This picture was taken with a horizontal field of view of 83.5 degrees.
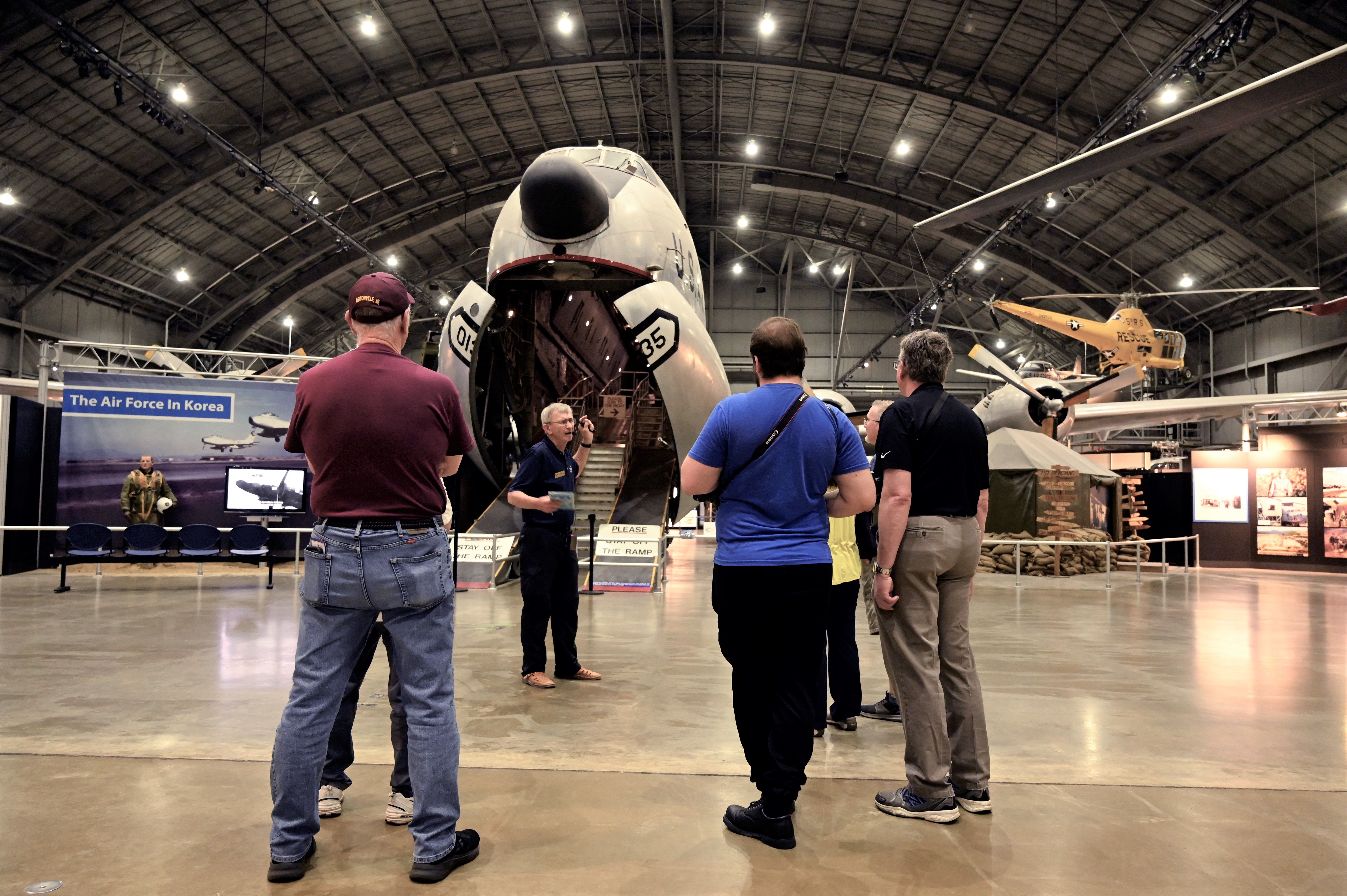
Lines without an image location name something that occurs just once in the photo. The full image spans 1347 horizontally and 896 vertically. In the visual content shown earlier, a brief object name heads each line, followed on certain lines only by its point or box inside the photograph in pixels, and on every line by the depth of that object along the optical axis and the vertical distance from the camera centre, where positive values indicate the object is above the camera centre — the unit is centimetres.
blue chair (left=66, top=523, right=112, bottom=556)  952 -66
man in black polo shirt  284 -35
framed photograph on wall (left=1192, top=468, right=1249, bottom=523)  1638 +2
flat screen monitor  1205 -2
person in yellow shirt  388 -74
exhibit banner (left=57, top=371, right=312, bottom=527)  1195 +84
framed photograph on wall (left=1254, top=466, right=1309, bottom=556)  1584 -30
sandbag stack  1255 -107
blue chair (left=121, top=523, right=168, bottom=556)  987 -68
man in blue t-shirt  255 -27
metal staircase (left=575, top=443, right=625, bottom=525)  1227 +15
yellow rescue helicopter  2053 +453
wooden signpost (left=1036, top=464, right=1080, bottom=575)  1302 -3
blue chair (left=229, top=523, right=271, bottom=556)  984 -66
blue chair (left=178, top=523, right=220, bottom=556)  985 -68
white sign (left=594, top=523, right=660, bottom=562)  970 -68
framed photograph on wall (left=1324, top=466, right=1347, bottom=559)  1535 -32
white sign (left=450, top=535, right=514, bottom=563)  954 -75
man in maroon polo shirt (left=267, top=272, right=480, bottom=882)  226 -29
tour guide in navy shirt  472 -41
